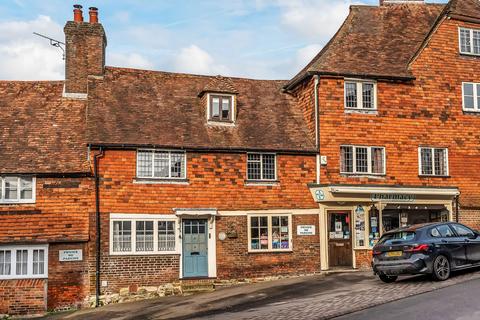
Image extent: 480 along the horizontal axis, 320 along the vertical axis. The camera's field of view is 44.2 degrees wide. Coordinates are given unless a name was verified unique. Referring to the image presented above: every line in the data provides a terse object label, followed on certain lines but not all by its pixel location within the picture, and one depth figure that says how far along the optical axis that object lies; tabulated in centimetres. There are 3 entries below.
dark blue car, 1648
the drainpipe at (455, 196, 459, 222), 2475
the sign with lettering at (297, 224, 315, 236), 2327
